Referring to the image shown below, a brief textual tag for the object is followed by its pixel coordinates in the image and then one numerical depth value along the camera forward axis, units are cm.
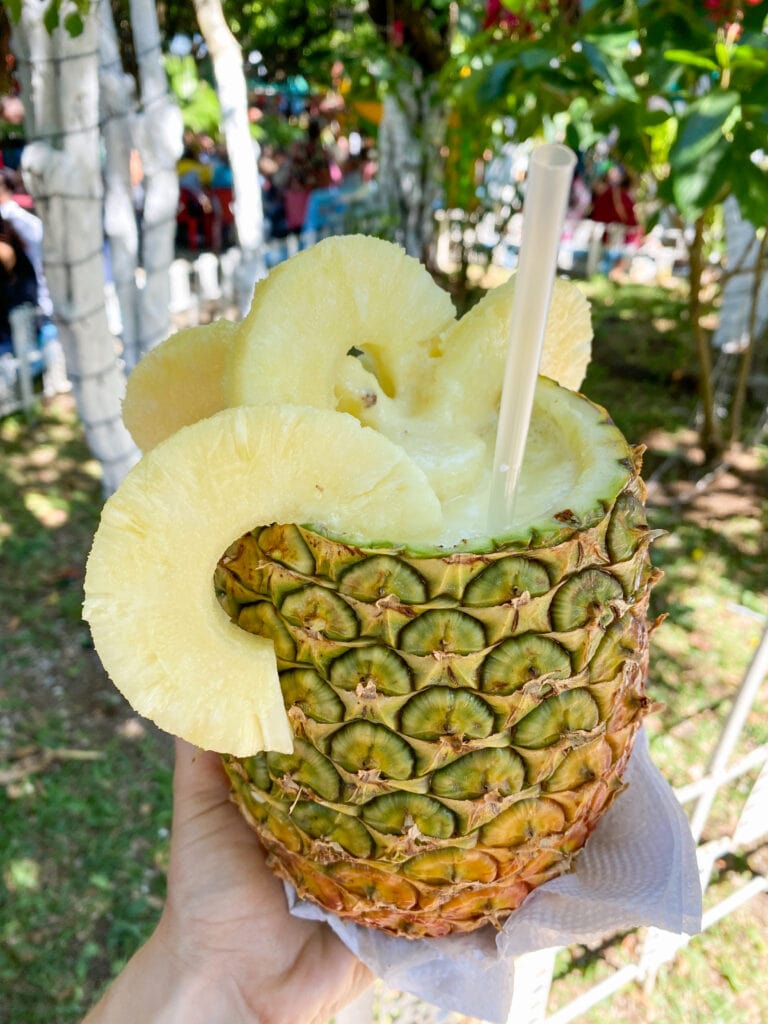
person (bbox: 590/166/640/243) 891
